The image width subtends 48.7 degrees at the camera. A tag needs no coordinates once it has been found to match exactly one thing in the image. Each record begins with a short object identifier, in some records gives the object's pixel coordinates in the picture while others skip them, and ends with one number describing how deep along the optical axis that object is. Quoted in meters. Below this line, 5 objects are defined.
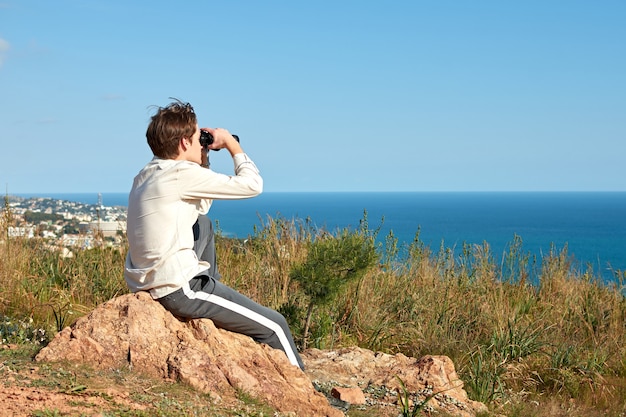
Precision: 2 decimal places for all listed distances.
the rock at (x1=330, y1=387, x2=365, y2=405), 4.78
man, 4.48
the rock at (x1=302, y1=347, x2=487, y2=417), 5.01
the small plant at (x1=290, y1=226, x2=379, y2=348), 6.01
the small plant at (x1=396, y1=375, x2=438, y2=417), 4.40
